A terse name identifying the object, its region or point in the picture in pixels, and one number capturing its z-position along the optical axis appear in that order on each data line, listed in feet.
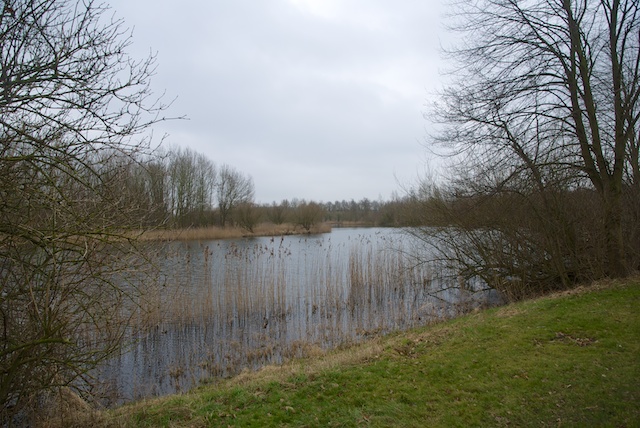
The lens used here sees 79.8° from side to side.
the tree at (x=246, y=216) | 116.47
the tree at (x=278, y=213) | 139.54
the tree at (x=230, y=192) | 131.02
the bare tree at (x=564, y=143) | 29.94
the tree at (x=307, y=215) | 129.90
